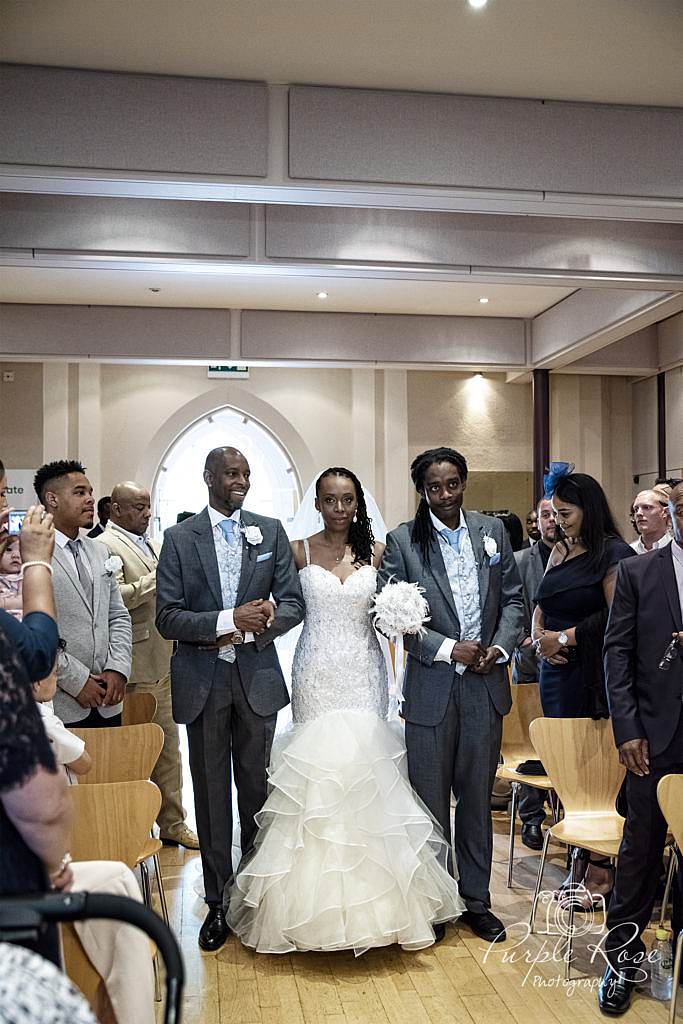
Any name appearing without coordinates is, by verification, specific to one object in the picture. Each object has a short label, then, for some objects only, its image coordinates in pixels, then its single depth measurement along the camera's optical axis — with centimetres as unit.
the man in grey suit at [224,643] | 398
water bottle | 344
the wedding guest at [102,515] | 609
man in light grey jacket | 408
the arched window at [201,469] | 1219
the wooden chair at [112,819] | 289
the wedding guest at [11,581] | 374
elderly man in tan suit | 512
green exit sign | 1158
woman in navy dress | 412
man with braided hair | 402
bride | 359
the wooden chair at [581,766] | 389
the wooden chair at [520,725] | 493
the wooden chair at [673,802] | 291
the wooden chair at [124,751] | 352
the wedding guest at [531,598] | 526
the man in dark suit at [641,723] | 331
